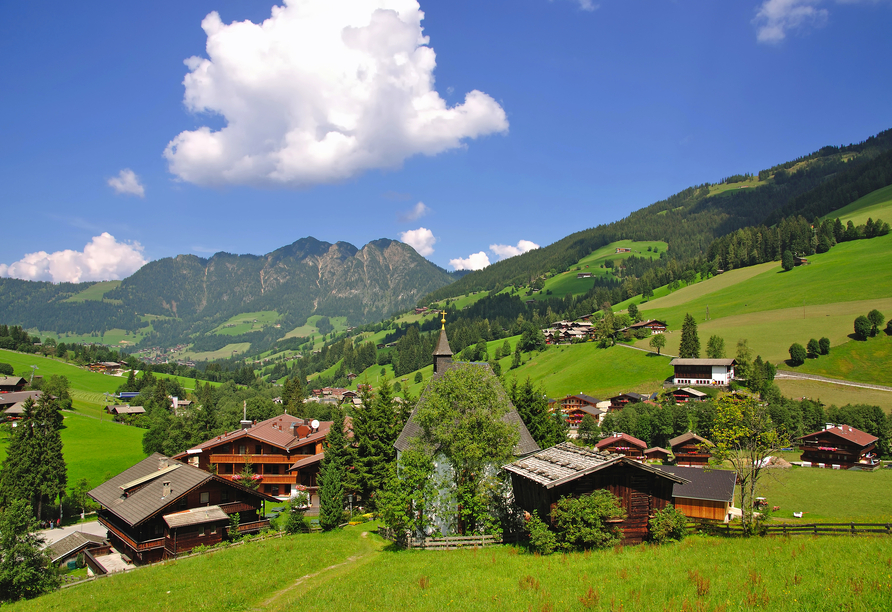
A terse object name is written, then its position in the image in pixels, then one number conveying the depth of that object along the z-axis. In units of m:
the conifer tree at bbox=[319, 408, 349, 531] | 38.06
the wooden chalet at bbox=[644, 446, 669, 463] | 81.31
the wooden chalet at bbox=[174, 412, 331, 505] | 61.47
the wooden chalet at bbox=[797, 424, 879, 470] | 74.38
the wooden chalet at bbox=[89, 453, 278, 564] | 35.53
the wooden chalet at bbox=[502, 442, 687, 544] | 23.73
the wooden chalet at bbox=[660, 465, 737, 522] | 45.75
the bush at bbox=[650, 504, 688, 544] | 23.84
